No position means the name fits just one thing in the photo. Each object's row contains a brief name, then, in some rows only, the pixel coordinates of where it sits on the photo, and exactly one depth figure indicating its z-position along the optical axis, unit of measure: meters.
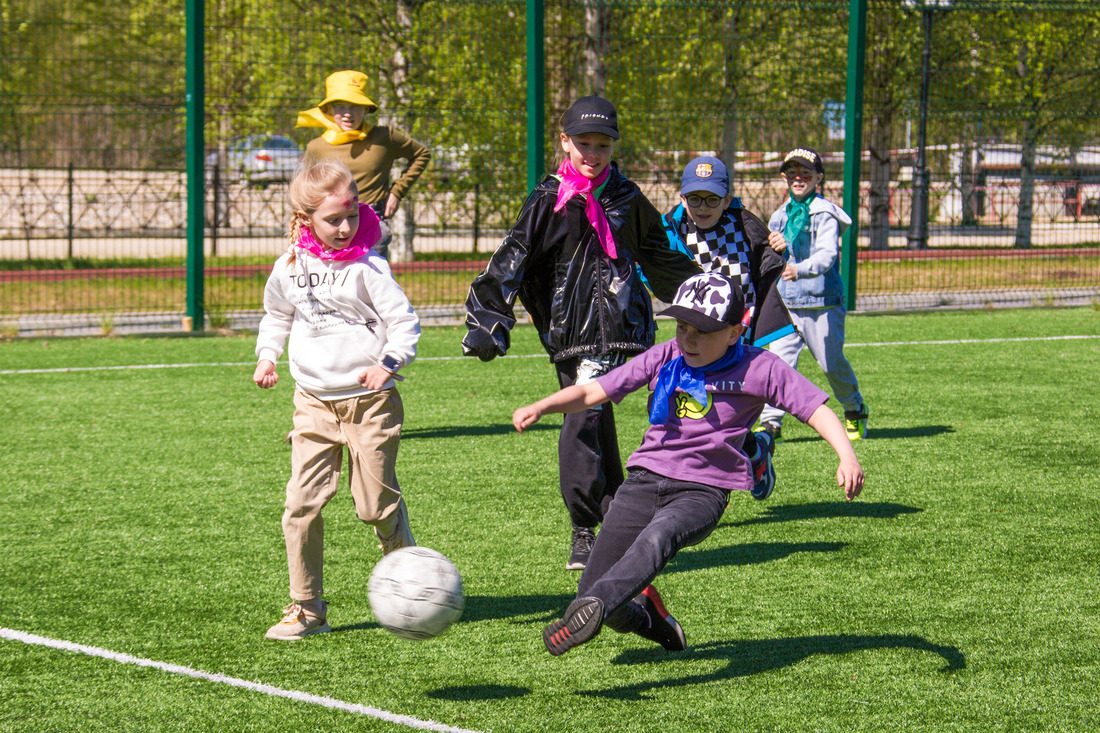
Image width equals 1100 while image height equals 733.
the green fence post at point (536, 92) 28.61
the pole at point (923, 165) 31.31
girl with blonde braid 9.27
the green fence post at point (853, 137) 30.70
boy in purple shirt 8.38
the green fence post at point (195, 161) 26.98
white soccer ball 8.27
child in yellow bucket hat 17.11
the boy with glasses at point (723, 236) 12.76
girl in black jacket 10.77
